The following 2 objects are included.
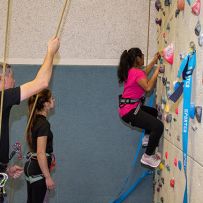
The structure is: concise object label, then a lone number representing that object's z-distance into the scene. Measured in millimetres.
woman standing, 2754
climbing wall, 1968
